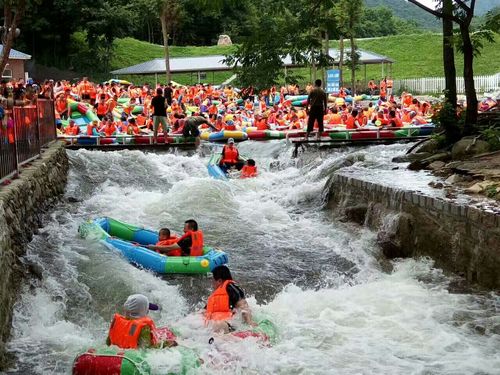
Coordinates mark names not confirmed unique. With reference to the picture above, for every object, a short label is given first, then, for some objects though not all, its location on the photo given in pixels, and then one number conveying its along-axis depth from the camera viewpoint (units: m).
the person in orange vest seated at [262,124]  21.17
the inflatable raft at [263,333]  6.11
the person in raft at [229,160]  16.14
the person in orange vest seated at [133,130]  20.23
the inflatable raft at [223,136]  19.81
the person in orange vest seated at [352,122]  19.78
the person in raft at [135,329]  5.55
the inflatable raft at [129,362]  5.20
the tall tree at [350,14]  29.91
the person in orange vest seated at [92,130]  20.06
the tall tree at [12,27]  9.55
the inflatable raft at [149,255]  8.39
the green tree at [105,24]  44.12
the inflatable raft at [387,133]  18.08
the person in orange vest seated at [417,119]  20.68
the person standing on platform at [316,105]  15.73
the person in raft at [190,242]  8.73
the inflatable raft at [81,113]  23.32
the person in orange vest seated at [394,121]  19.72
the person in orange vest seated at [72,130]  20.25
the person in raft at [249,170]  15.70
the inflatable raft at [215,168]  15.34
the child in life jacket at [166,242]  8.84
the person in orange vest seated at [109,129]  20.36
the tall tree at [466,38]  11.28
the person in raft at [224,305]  6.36
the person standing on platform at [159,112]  18.62
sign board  31.55
